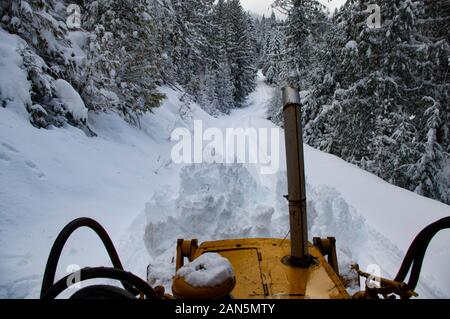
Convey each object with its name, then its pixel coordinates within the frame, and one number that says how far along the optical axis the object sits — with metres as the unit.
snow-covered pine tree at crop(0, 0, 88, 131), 7.14
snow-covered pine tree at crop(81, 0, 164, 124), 9.98
